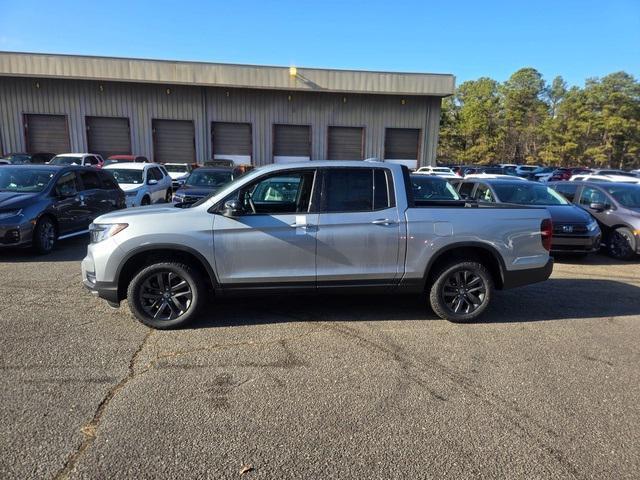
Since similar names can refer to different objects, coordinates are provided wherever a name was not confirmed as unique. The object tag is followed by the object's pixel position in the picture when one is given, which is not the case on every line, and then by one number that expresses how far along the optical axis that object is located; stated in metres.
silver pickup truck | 4.53
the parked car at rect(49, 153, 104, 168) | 18.83
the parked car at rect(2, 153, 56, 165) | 20.75
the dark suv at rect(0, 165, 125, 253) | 7.55
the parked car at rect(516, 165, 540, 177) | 36.42
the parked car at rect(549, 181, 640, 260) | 8.80
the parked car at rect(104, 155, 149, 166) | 21.52
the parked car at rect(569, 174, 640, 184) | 15.13
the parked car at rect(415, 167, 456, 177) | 25.88
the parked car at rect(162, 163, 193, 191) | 21.51
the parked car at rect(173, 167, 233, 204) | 11.32
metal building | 24.44
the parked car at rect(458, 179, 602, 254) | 8.22
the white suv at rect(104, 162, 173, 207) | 12.84
